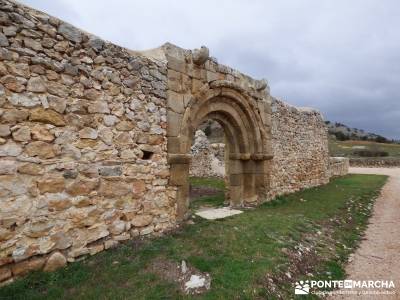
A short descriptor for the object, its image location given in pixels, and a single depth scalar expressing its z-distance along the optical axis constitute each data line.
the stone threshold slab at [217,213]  6.60
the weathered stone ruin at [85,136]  3.43
